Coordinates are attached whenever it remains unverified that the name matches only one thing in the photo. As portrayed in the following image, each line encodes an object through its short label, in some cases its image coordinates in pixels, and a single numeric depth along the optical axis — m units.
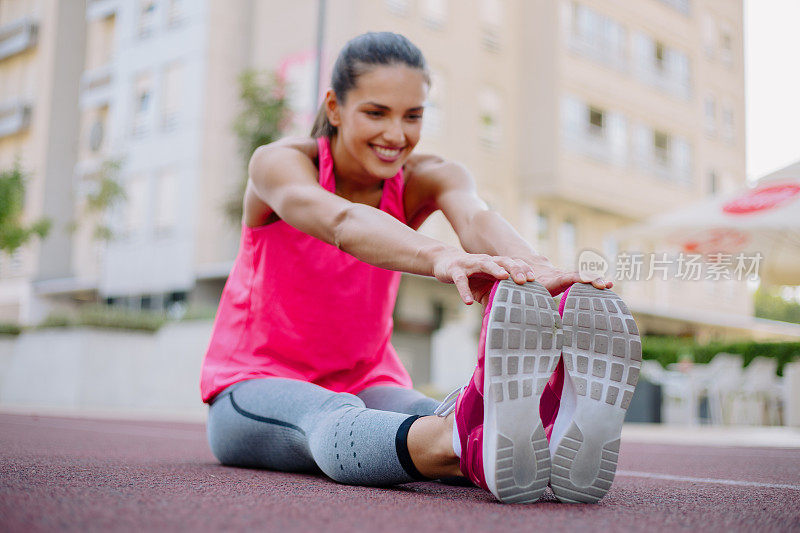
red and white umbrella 7.21
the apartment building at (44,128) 22.50
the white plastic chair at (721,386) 12.16
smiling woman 1.63
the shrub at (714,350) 14.88
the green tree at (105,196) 15.79
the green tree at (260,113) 13.68
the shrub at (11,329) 14.50
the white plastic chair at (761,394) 12.12
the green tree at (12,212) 14.69
